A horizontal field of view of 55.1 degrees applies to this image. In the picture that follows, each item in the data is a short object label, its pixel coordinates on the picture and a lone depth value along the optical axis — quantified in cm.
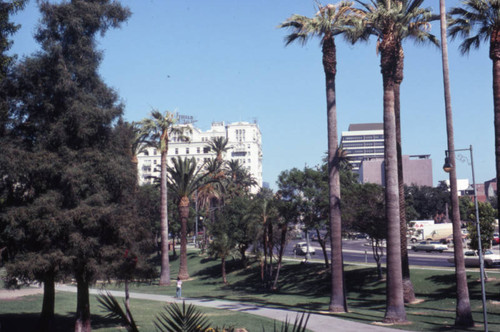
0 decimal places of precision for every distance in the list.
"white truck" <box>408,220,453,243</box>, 8398
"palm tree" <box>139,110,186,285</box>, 4616
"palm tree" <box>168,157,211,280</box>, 5012
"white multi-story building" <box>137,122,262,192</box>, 15938
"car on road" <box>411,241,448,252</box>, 6075
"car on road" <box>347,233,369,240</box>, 4125
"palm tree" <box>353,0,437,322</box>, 2186
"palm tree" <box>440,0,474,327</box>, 2091
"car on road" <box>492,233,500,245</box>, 6032
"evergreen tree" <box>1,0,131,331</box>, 1861
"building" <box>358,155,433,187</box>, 14162
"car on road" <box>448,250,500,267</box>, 3797
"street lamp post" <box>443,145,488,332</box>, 1936
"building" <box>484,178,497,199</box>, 14338
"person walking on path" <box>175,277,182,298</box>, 3461
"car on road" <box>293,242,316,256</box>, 6372
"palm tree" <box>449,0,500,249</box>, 2159
